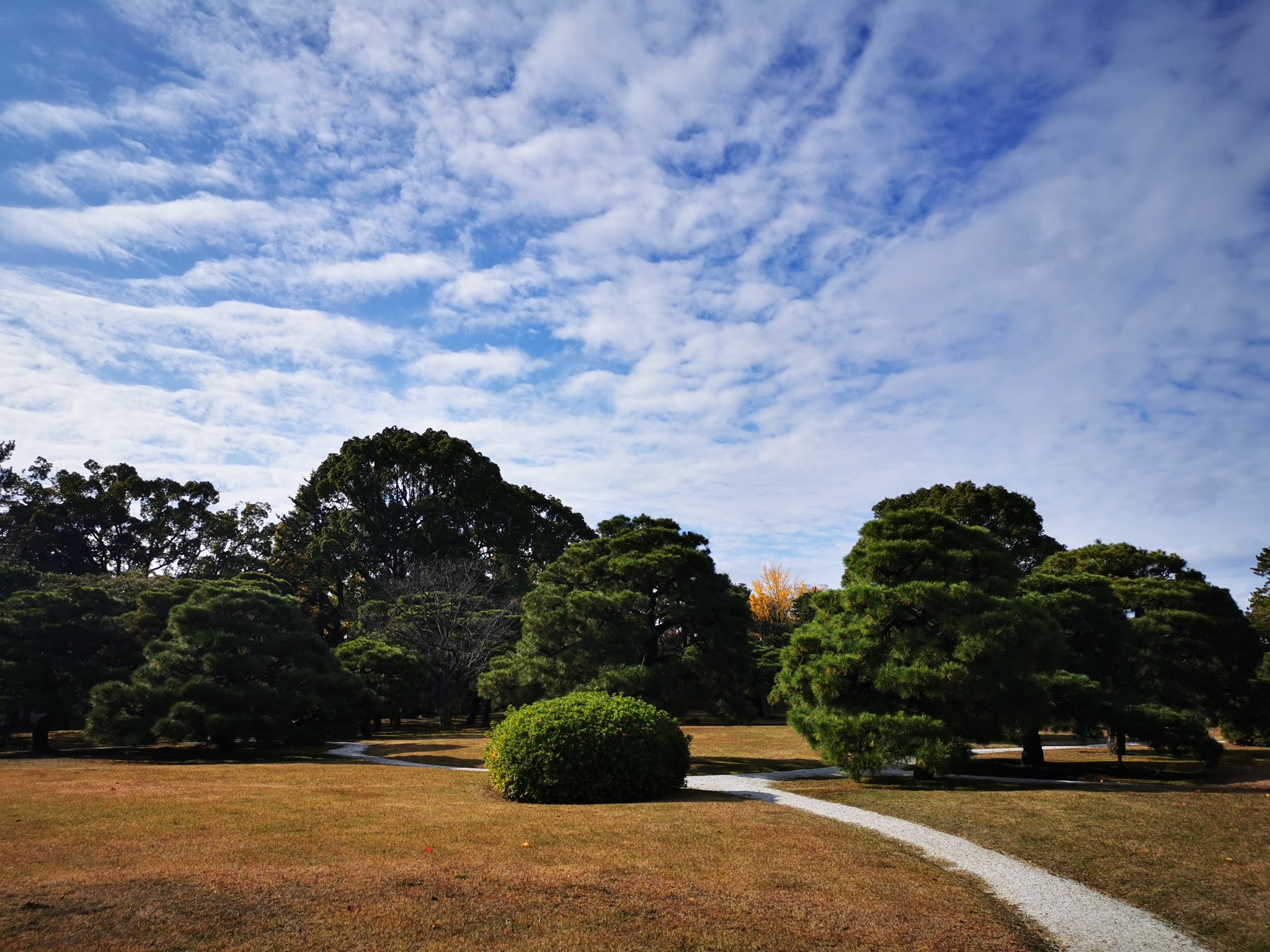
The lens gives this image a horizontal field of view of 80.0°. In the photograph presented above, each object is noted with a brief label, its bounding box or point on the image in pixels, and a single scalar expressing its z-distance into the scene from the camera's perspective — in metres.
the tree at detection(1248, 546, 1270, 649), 27.77
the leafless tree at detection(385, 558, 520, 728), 31.48
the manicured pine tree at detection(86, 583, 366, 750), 18.66
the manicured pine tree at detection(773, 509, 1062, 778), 13.25
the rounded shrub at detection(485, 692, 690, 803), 11.95
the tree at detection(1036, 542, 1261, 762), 20.22
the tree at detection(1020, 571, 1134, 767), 17.67
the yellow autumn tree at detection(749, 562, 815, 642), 48.19
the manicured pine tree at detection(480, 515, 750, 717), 19.53
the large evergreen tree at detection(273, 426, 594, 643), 43.12
